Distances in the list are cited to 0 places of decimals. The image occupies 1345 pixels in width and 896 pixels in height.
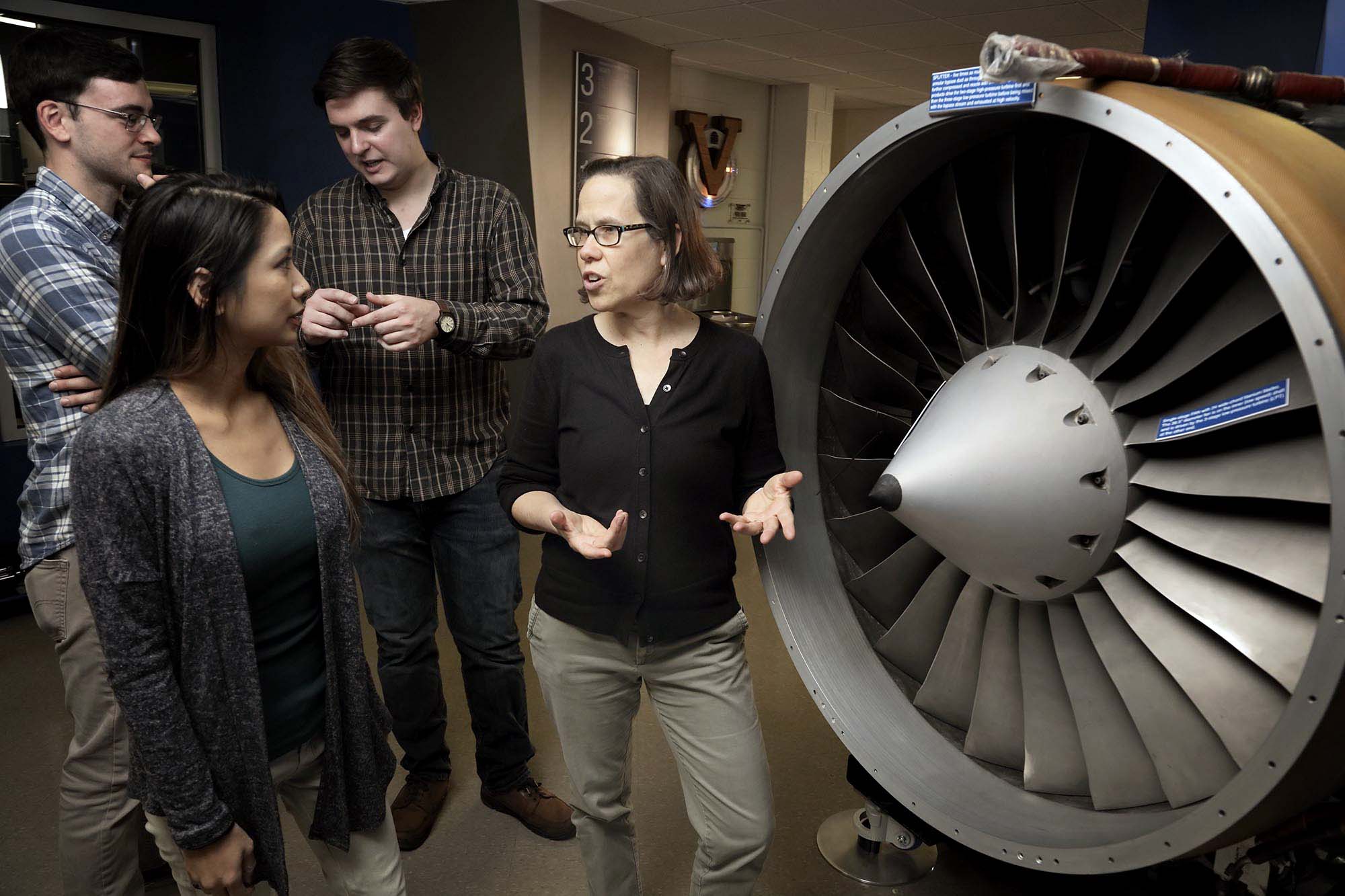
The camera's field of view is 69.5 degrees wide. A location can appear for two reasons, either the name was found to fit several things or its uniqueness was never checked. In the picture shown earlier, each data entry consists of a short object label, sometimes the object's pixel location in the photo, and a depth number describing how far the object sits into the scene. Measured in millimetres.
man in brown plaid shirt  2078
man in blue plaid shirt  1649
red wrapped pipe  1059
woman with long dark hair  1180
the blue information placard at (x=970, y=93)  1132
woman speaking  1573
